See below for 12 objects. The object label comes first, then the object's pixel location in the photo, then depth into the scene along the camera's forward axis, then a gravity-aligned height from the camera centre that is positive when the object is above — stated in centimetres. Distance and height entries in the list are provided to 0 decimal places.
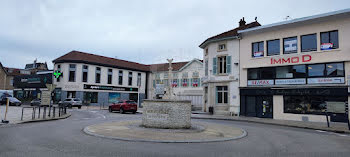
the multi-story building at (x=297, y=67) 1750 +222
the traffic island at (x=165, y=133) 905 -176
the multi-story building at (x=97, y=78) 3784 +239
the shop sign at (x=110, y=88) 3966 +69
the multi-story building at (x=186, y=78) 3719 +251
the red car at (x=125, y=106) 2498 -148
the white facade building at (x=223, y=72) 2306 +216
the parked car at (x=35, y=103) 3541 -183
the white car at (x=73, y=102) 3192 -149
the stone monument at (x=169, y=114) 1188 -107
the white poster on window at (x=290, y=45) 1978 +412
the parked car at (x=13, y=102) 3438 -168
